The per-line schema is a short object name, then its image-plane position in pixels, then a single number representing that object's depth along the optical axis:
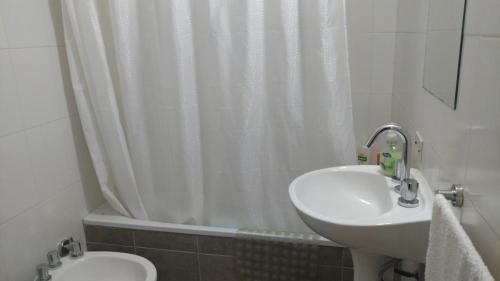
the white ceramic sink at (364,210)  1.09
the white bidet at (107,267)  1.75
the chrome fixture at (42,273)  1.61
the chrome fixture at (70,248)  1.80
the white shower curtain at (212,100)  1.67
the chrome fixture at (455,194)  0.91
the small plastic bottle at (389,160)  1.42
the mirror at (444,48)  0.98
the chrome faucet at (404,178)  1.21
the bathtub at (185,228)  1.81
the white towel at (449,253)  0.63
